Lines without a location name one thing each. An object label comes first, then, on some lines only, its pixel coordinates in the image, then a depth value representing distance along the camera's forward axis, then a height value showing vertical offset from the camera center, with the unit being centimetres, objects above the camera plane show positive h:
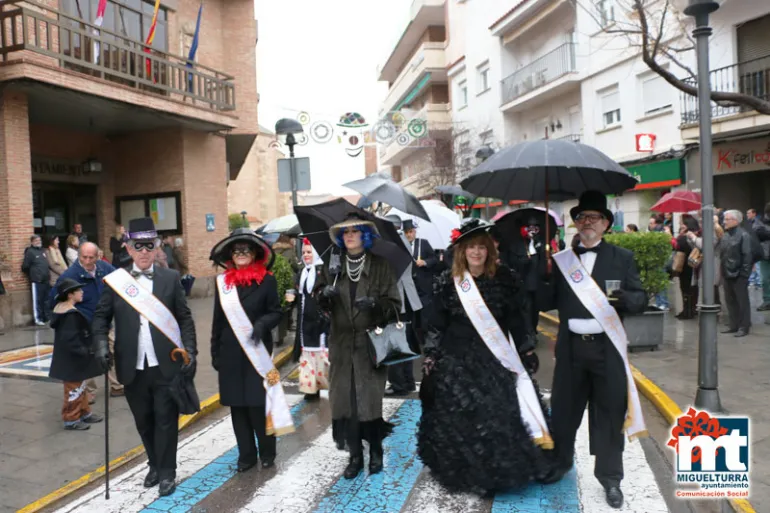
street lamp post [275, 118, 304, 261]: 1059 +193
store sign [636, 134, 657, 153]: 1928 +272
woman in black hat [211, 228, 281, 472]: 476 -71
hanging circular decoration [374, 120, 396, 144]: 2214 +390
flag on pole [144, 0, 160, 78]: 1479 +518
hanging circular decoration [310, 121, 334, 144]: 1934 +346
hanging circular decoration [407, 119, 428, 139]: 2421 +441
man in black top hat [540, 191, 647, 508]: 411 -81
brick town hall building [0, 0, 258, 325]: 1203 +320
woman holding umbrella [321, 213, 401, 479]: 460 -62
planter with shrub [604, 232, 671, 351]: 924 -39
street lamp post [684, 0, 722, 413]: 552 +5
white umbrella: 884 +14
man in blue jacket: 619 -23
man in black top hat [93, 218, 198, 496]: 444 -71
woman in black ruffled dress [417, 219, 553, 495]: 409 -102
